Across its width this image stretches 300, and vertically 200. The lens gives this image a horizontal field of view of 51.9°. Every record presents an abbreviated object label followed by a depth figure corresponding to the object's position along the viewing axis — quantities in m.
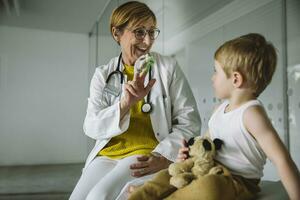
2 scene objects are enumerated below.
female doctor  0.94
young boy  0.62
